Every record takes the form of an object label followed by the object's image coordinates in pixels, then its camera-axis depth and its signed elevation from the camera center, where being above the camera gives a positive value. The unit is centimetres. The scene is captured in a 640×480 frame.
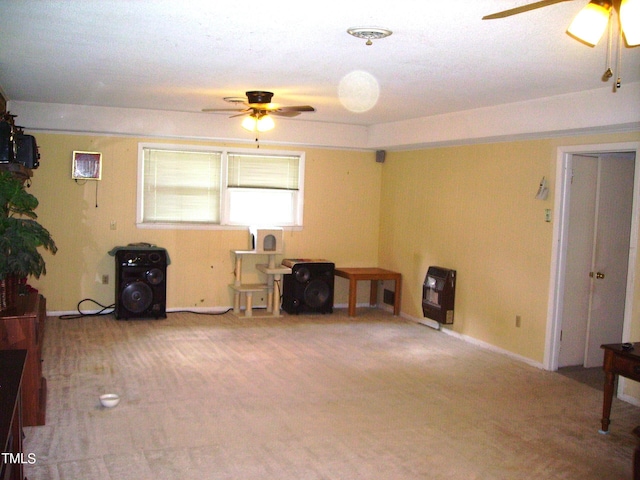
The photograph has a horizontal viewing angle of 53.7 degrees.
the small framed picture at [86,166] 725 +35
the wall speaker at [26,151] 556 +38
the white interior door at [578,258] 576 -38
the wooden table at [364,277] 789 -87
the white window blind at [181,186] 762 +17
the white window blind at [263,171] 796 +41
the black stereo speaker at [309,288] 783 -103
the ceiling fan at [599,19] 211 +69
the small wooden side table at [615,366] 392 -94
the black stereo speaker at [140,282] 704 -94
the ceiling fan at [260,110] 563 +85
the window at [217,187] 763 +18
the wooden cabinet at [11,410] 217 -78
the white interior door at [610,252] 586 -32
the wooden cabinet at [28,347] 394 -96
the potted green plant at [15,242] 390 -30
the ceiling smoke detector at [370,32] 341 +96
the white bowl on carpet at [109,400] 439 -141
